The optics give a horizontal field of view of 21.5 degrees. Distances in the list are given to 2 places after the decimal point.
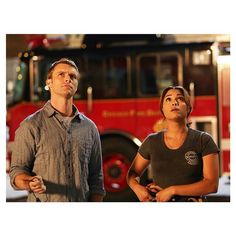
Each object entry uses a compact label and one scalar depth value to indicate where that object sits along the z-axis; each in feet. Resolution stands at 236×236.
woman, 19.21
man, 18.78
